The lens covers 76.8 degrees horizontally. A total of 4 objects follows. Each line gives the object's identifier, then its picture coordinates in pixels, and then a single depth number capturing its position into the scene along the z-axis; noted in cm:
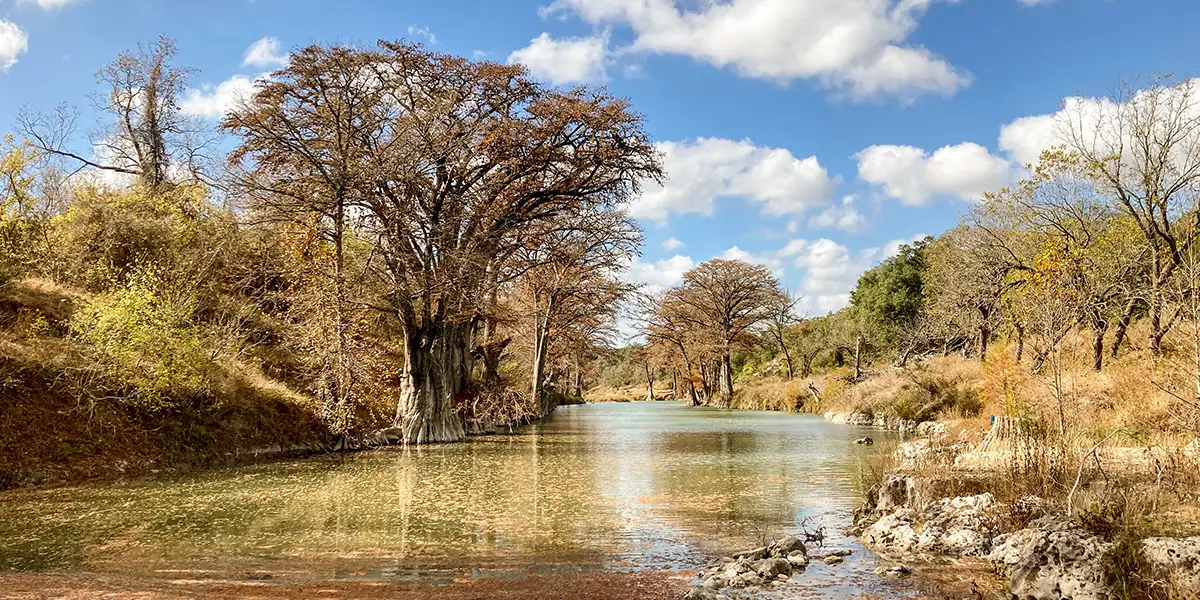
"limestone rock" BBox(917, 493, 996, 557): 788
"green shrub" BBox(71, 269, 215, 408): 1487
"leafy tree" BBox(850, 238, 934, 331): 5344
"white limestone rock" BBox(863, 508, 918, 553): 833
